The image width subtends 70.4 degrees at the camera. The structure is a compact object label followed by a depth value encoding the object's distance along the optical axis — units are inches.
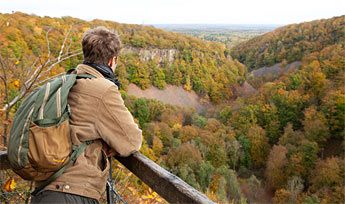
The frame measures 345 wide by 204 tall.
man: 59.2
